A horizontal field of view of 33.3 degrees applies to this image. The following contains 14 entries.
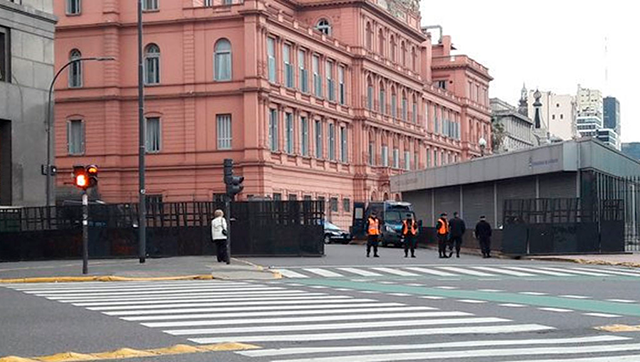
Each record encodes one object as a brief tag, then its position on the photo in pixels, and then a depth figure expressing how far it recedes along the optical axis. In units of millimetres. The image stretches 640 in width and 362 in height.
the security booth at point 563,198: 42031
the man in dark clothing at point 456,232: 43219
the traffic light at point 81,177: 28688
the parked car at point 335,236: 65625
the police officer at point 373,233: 41781
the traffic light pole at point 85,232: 28438
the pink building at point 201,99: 69500
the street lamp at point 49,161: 44500
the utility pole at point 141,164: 33844
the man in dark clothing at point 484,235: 42719
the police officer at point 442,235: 42375
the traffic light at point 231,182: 33469
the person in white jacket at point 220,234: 34281
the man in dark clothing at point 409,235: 42862
